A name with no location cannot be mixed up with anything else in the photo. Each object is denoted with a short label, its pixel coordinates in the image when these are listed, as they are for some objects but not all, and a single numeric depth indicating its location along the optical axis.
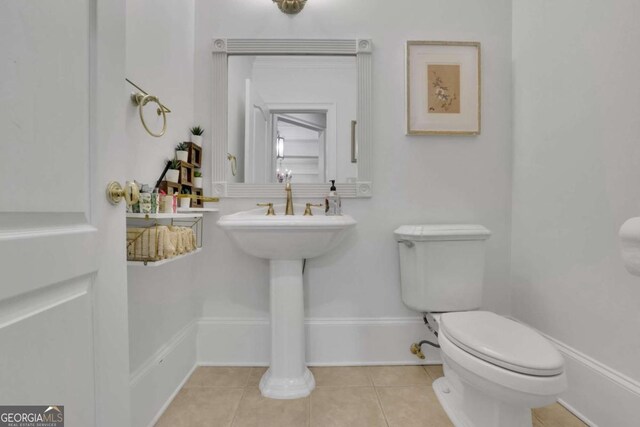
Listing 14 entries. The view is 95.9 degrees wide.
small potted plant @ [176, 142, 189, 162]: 1.41
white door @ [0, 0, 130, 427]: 0.44
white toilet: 0.88
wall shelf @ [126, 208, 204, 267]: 0.99
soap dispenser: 1.60
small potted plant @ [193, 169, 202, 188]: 1.54
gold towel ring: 1.08
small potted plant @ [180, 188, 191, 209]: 1.38
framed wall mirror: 1.65
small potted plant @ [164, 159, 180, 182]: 1.30
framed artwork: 1.67
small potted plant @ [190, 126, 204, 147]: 1.59
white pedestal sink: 1.24
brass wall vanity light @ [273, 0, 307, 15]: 1.62
